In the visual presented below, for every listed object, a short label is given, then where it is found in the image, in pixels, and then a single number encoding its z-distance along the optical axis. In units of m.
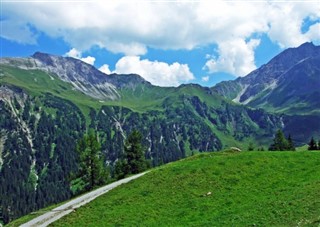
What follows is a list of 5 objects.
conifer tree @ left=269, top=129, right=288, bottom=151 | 130.74
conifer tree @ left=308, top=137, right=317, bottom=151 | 135.24
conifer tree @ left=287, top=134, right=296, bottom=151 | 133.14
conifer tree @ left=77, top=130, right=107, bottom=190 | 82.81
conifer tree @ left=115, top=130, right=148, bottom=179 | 93.07
